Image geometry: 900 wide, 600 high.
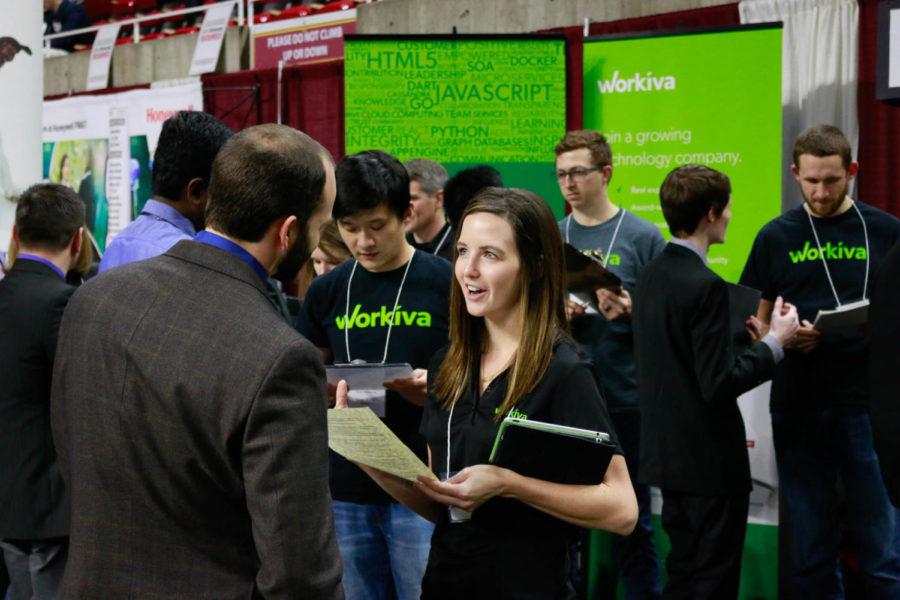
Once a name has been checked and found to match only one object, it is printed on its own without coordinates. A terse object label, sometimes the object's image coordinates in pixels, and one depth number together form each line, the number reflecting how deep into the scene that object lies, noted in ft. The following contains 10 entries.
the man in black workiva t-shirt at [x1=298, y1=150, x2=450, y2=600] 8.97
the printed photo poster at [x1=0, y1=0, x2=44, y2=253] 14.40
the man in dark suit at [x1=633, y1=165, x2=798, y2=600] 11.35
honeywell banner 30.37
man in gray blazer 4.92
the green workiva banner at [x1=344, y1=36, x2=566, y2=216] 16.79
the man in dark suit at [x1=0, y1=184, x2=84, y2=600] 9.65
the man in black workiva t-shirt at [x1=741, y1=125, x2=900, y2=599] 12.90
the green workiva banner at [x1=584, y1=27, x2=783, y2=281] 15.17
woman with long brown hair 6.39
